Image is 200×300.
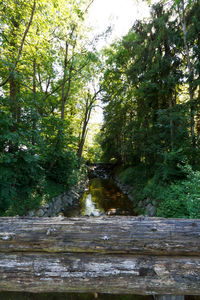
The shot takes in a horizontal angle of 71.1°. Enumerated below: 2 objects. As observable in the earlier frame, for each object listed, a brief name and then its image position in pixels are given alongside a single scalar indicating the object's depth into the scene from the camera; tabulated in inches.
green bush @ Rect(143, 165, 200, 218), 150.4
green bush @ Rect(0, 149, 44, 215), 173.8
